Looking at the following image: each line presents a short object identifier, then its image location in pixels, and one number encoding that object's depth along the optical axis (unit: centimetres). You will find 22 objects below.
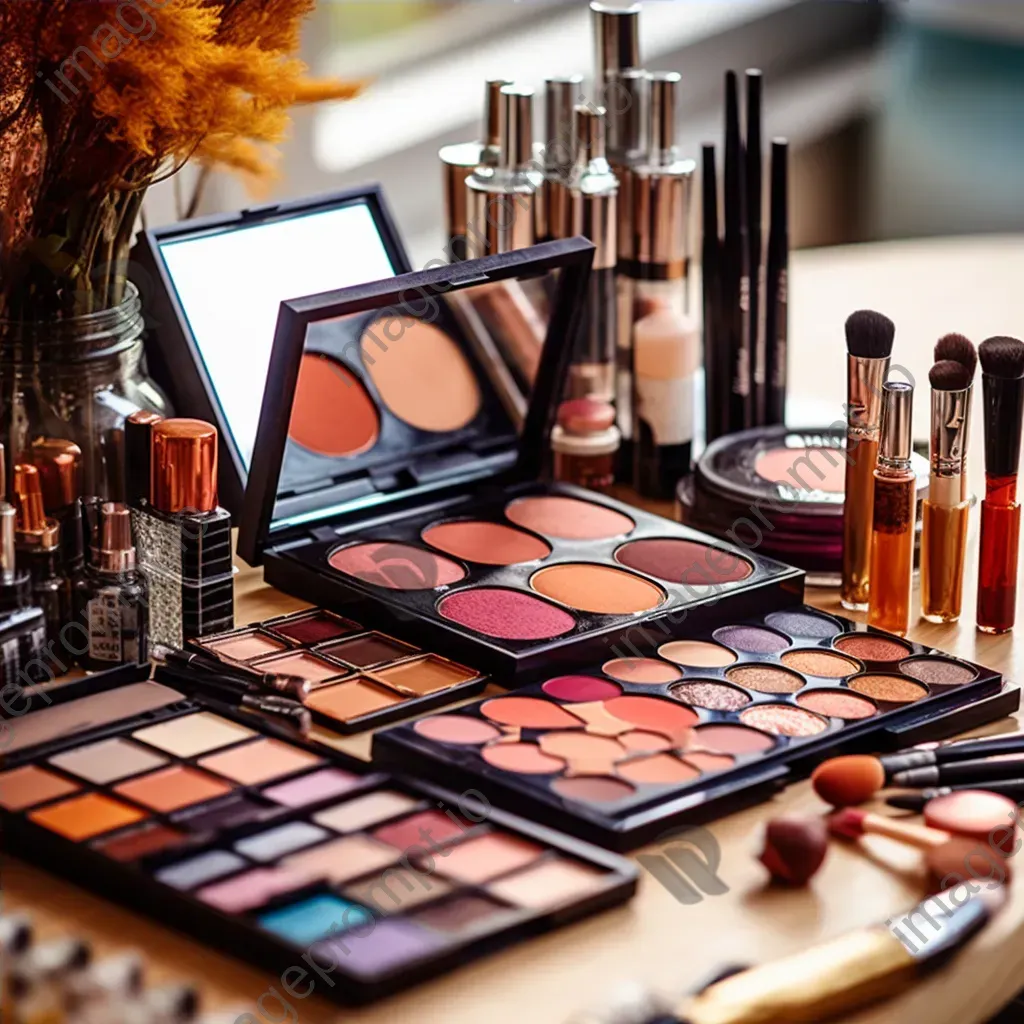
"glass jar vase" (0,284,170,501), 138
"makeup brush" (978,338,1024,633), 139
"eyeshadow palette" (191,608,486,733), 136
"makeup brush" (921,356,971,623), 139
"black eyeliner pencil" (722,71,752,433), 155
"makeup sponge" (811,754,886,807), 129
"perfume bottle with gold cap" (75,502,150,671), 136
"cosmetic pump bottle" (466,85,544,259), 153
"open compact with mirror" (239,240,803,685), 140
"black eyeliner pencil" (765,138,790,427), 155
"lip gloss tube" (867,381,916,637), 139
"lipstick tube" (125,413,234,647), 139
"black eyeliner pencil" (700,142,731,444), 156
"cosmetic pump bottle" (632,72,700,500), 154
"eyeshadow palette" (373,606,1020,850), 128
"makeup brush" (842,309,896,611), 142
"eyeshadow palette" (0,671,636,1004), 121
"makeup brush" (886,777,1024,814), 129
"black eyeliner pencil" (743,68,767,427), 154
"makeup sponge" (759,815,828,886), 125
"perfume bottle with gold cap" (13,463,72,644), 134
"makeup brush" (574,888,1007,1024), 118
